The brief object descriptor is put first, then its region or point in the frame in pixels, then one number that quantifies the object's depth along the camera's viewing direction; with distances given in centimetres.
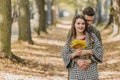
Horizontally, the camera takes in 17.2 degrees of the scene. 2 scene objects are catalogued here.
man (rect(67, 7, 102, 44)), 712
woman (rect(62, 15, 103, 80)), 683
